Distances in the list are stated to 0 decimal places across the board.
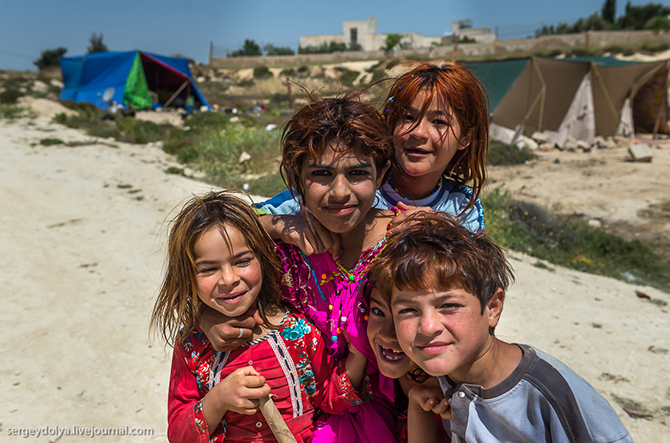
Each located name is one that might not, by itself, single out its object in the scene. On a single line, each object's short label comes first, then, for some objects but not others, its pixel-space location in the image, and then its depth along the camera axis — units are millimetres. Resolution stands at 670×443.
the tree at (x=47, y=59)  37625
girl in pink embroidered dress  1389
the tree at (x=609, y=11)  44281
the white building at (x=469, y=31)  49281
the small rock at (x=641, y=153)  10539
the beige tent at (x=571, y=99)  13219
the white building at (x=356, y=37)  63781
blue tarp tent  16641
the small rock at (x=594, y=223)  6769
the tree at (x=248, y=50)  54725
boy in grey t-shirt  1113
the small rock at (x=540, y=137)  13398
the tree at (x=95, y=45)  35812
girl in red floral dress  1462
